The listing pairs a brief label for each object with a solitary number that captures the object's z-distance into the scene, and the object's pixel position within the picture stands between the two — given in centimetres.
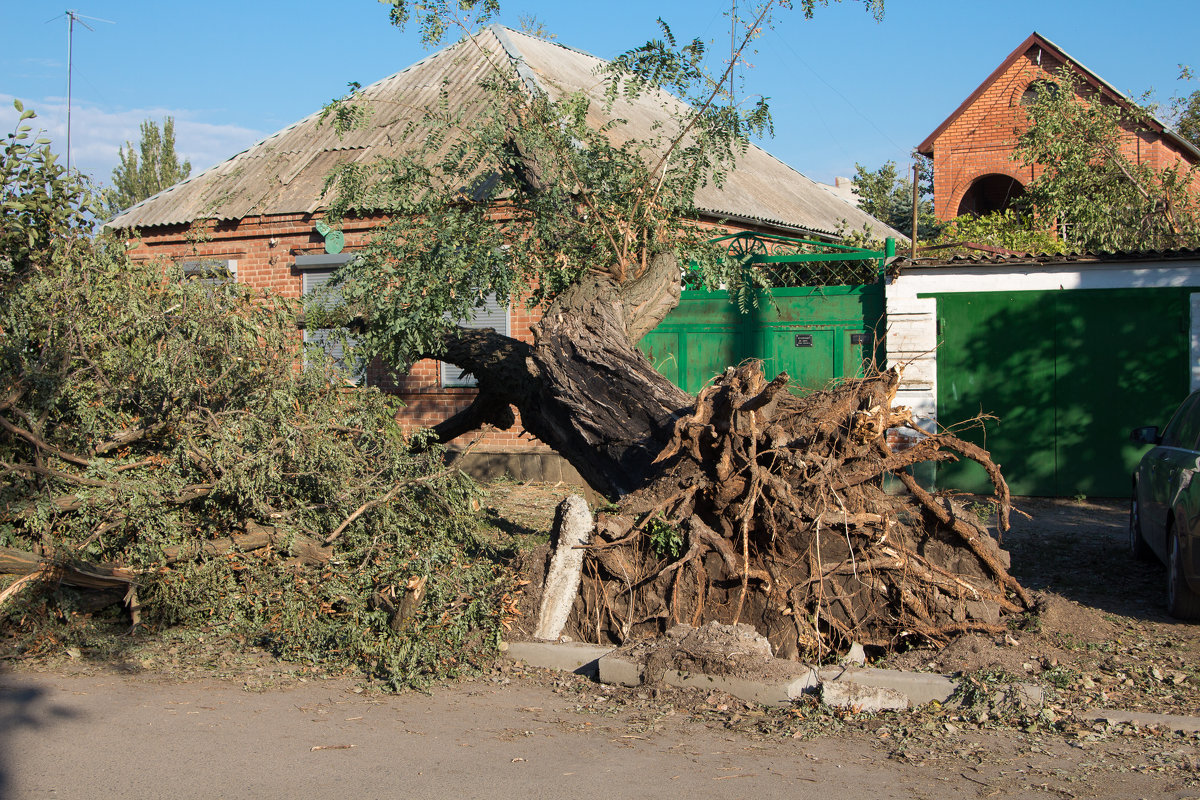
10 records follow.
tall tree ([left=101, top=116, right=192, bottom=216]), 3516
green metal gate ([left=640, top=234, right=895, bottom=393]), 1123
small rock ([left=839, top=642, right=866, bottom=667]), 526
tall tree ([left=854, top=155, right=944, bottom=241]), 3062
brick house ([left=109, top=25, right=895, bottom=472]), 1377
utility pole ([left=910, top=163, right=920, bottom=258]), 1179
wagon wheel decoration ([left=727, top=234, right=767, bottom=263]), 1005
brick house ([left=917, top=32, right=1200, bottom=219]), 2464
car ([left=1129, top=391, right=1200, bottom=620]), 577
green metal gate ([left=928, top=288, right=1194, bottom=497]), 1022
